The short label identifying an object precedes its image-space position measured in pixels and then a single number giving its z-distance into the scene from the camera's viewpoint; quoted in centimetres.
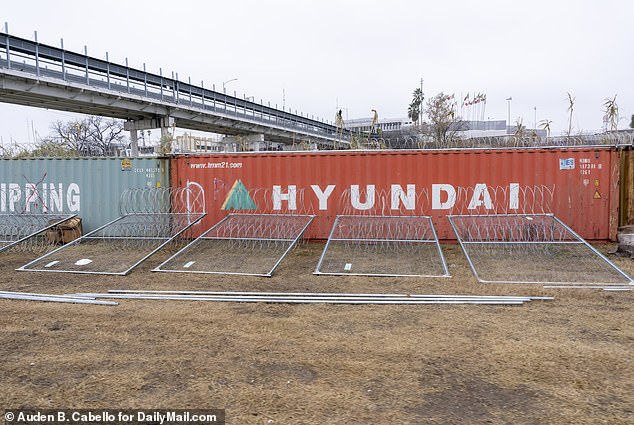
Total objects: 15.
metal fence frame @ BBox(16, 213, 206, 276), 927
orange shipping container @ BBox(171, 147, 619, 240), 1184
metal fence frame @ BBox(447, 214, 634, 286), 791
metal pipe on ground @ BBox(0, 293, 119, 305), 714
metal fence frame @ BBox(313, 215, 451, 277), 878
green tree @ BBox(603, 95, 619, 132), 1612
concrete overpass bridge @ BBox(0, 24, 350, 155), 2447
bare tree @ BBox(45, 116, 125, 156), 4956
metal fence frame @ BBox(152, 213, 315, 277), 910
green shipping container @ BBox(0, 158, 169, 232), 1352
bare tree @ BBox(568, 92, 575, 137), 1690
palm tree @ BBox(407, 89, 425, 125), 7522
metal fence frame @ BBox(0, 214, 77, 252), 1078
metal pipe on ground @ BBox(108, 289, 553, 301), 724
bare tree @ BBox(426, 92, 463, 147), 2605
